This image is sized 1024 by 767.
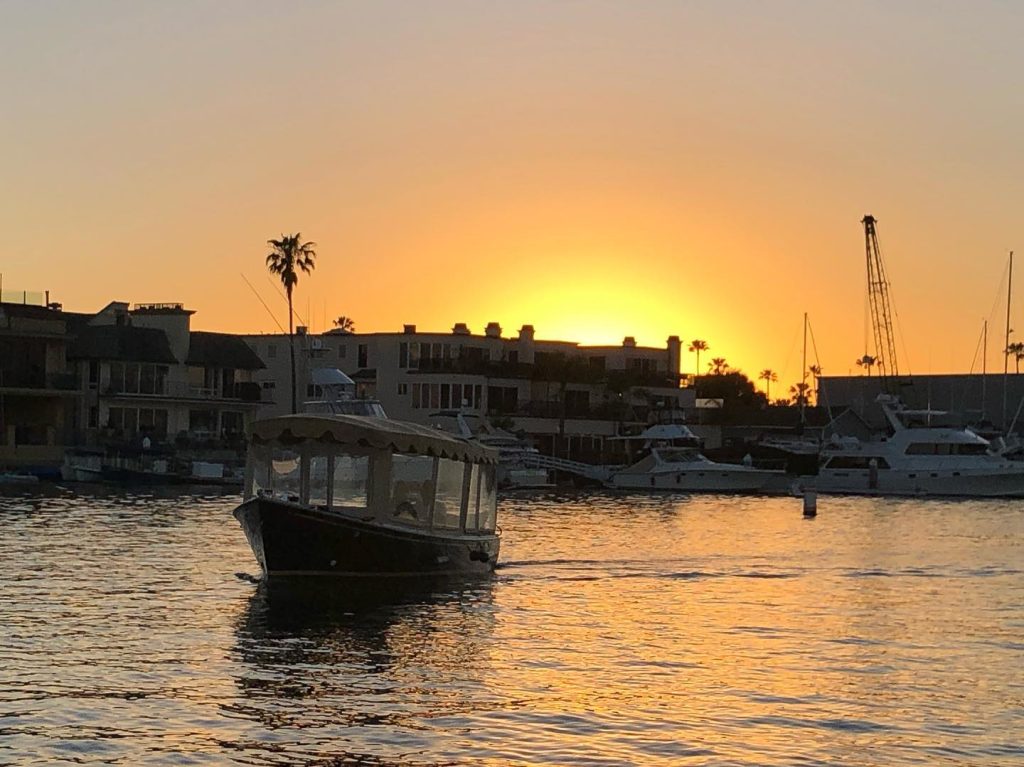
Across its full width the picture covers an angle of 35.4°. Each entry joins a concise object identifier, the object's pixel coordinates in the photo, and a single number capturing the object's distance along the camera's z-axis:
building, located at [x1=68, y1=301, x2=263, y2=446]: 106.75
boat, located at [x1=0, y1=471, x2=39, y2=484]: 92.56
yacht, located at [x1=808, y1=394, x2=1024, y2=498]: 105.62
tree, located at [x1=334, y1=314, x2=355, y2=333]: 173.88
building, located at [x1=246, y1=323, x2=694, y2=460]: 129.38
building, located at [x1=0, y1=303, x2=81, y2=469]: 101.00
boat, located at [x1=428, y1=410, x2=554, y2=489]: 113.01
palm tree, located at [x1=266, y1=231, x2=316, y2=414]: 121.38
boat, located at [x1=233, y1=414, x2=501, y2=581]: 37.81
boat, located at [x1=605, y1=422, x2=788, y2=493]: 113.62
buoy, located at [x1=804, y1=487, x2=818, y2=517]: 83.06
